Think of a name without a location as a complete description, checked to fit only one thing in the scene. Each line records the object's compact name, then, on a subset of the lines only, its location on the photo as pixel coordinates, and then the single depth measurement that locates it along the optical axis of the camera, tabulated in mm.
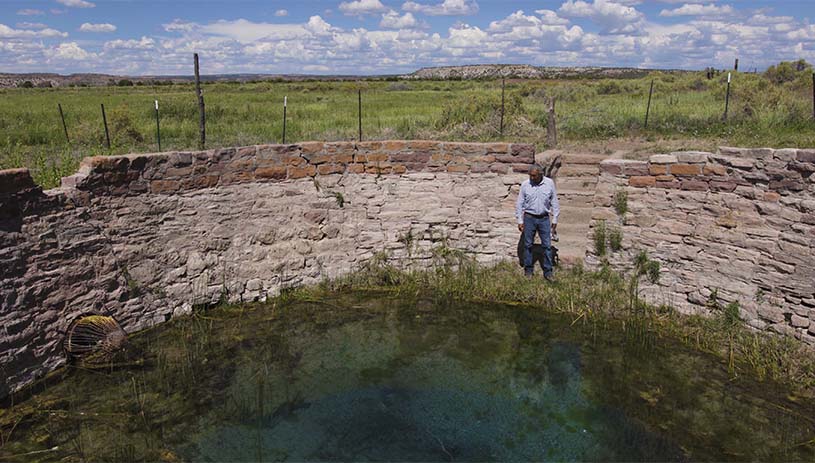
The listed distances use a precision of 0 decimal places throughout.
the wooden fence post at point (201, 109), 12988
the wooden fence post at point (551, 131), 13922
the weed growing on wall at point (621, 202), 8867
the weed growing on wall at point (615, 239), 8891
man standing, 8797
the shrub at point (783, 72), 25219
